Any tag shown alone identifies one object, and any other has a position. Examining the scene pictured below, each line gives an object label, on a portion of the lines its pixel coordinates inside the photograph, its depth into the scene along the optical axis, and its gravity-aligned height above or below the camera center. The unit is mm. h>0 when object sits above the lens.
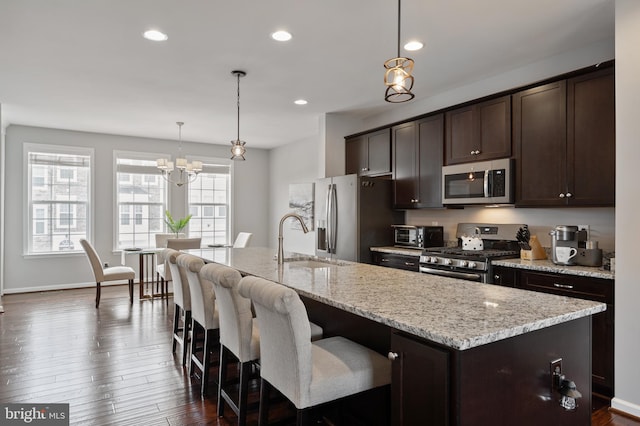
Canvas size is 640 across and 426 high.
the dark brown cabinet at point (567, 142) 2926 +574
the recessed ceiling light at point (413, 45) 3244 +1396
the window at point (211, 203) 7820 +190
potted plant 7189 -193
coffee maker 3051 -237
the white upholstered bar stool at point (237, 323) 2104 -607
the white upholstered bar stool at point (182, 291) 3215 -653
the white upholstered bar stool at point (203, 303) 2670 -628
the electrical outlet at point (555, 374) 1503 -613
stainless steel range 3422 -366
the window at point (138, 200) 7105 +230
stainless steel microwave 3598 +294
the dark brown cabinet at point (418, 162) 4324 +584
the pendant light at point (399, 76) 2011 +711
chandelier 5988 +703
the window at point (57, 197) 6445 +253
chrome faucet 2955 -265
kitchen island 1249 -472
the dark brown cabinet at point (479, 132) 3656 +800
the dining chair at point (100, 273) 5484 -862
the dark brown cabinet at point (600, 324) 2682 -756
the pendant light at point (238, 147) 3969 +663
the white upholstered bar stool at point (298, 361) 1567 -651
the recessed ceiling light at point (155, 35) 3074 +1397
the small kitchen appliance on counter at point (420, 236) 4453 -265
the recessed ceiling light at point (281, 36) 3105 +1405
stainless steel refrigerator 4704 -39
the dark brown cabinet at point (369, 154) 5039 +793
